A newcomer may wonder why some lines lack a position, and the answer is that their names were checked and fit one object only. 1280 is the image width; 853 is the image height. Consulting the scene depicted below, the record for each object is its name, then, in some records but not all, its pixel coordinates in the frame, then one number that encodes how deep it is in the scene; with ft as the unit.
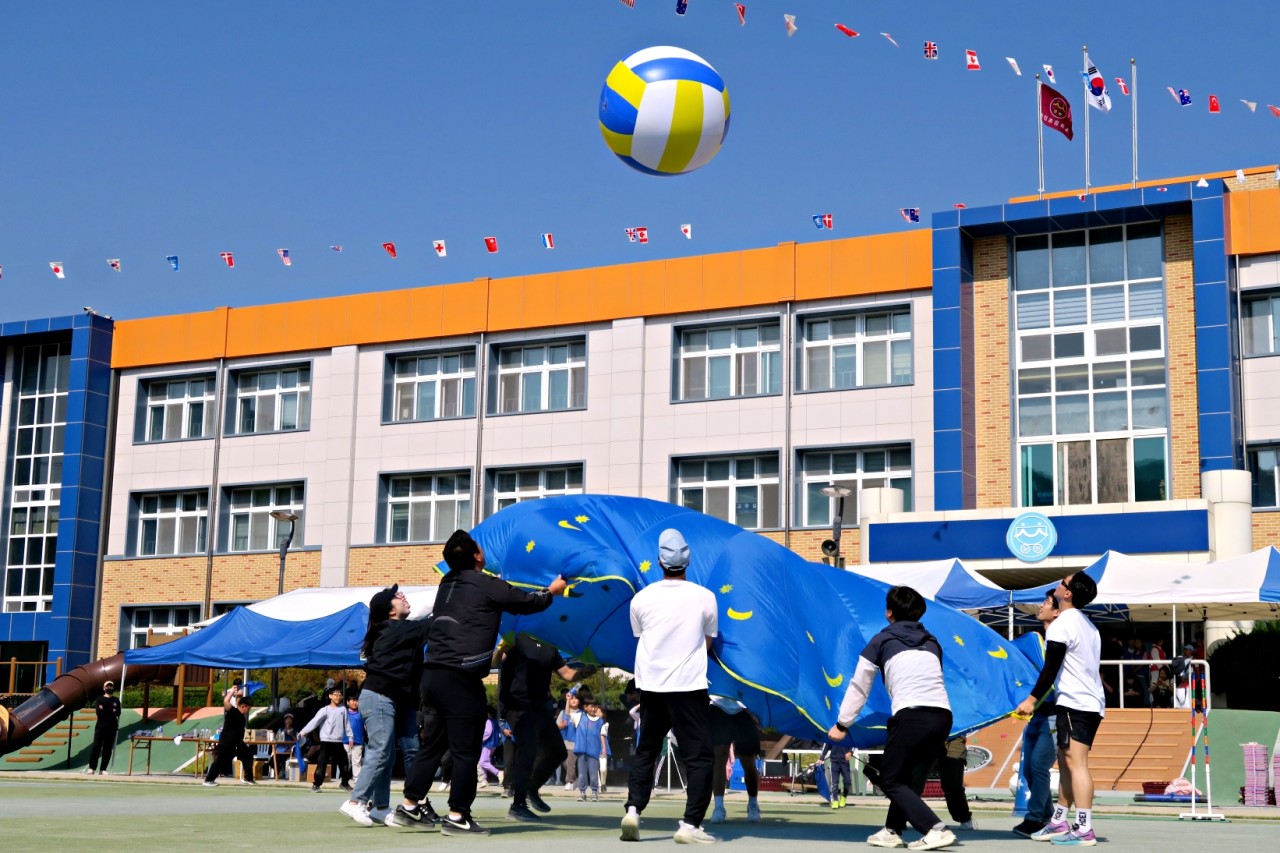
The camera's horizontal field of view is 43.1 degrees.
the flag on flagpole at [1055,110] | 126.62
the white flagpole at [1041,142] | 127.85
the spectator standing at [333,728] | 74.18
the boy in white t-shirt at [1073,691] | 35.91
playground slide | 115.96
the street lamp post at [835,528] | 106.27
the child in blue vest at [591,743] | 72.13
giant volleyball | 59.52
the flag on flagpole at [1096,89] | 121.29
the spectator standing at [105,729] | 97.04
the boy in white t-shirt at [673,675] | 33.22
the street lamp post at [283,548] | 107.96
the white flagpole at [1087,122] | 121.70
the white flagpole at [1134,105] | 126.93
